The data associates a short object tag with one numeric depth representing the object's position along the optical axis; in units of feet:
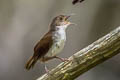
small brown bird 22.77
